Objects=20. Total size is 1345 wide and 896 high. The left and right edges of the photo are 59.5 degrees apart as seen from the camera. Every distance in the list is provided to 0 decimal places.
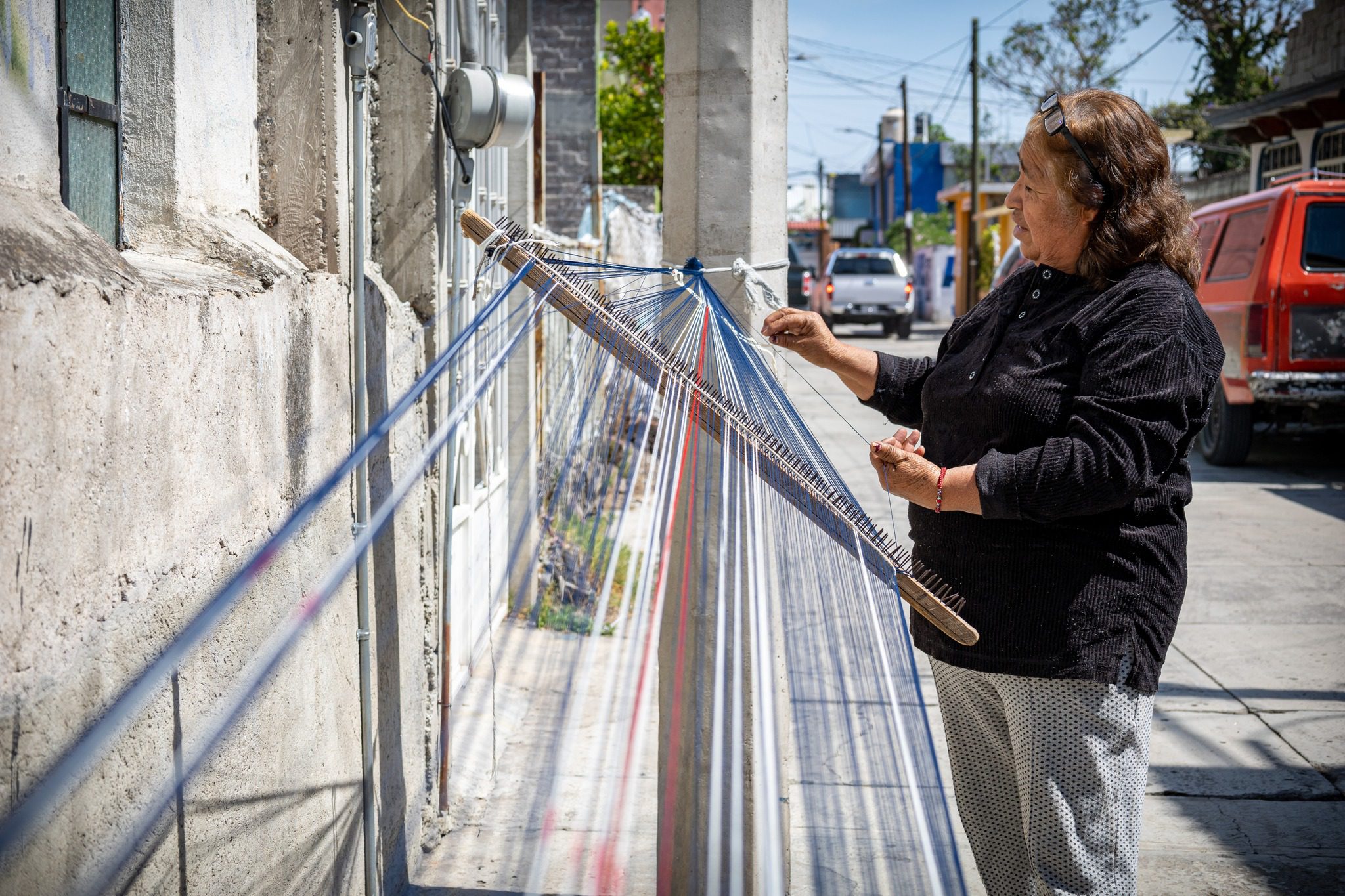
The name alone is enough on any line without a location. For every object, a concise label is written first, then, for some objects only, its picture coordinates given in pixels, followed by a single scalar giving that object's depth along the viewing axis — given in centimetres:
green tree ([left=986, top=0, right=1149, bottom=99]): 2453
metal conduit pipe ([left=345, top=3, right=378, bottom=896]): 244
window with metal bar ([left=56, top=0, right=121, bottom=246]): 182
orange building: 2742
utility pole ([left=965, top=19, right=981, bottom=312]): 2628
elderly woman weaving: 180
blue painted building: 4275
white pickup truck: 2178
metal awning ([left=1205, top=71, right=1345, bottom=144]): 1288
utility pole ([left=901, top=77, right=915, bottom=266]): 3241
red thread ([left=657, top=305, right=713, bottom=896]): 240
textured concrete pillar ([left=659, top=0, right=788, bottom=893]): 246
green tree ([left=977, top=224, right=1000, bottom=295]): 2694
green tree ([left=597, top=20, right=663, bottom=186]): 1388
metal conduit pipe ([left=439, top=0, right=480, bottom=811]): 296
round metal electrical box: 291
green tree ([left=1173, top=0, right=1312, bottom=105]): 1969
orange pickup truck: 796
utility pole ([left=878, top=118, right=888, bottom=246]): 4539
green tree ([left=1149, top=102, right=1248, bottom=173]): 2094
